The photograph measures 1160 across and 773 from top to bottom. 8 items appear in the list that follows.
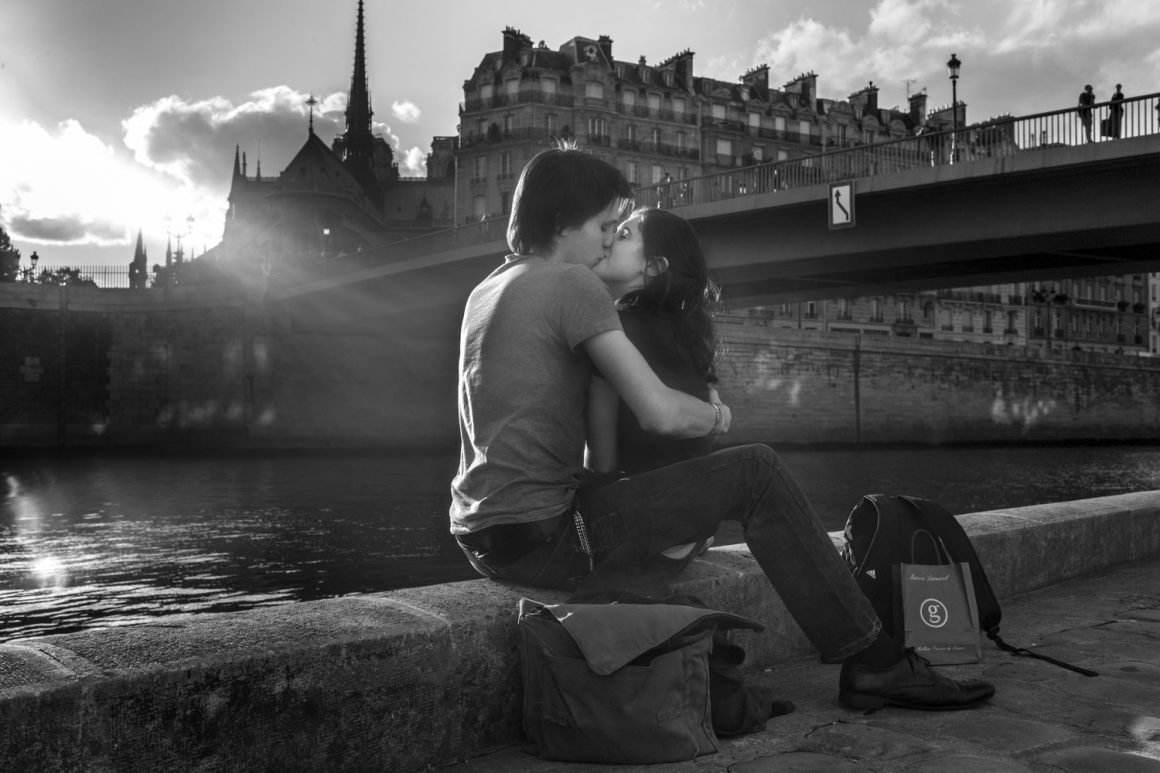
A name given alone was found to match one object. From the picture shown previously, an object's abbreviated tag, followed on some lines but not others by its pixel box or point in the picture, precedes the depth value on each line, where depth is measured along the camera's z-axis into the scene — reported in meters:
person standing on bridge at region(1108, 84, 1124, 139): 14.84
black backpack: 3.33
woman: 3.06
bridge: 15.58
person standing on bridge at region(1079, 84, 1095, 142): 14.97
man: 2.79
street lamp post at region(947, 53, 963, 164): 29.31
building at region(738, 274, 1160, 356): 58.22
